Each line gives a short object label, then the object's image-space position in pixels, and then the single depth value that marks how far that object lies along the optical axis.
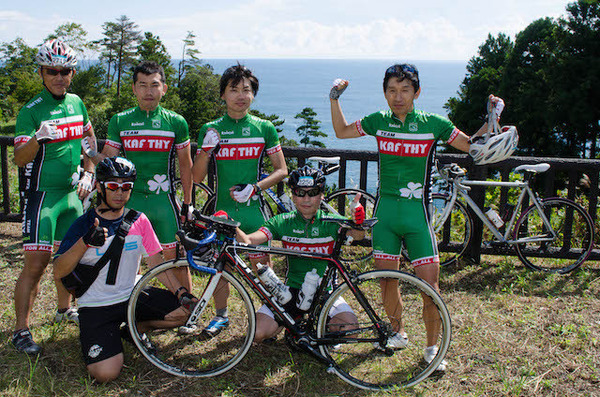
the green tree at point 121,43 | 88.06
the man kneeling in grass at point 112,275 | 3.98
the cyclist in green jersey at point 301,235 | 4.29
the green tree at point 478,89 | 48.78
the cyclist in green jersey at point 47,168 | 4.57
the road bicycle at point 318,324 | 4.02
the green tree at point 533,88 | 39.94
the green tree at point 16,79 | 63.66
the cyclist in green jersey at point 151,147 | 4.79
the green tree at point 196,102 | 73.38
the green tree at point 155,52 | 74.92
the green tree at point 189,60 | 92.50
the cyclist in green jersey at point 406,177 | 4.26
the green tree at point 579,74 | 36.12
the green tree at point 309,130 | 70.38
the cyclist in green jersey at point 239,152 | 4.60
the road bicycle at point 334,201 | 6.55
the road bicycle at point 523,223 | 6.46
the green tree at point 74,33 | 83.81
